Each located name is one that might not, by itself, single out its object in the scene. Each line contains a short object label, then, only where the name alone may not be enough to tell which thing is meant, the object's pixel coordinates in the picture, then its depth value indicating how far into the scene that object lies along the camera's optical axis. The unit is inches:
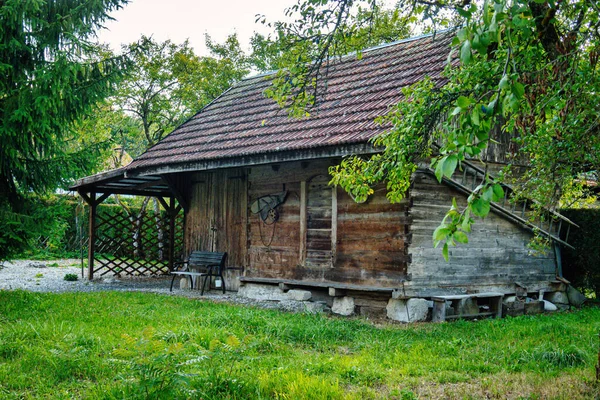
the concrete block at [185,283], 567.2
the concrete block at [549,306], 452.8
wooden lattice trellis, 692.3
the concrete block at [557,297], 483.8
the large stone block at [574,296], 487.5
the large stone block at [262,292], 464.9
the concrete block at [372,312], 396.2
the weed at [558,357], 246.5
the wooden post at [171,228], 676.7
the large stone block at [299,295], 442.6
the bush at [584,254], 492.1
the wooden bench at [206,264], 516.4
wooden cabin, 391.5
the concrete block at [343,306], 409.1
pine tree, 391.2
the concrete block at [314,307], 417.4
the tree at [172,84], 928.3
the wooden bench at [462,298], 374.3
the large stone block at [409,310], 377.4
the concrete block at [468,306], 392.4
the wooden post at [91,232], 613.0
